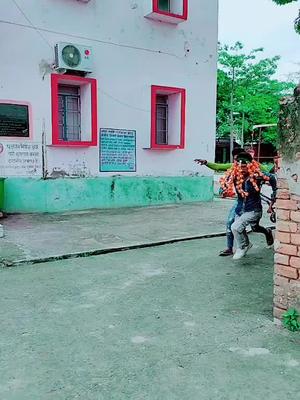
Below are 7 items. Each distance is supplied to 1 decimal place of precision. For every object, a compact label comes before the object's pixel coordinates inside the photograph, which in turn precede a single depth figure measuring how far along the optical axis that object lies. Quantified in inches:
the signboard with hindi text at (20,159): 356.8
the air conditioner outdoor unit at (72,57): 368.8
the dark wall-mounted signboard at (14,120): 352.5
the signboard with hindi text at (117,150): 413.1
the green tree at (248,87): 1050.7
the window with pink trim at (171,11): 424.8
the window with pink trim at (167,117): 442.3
